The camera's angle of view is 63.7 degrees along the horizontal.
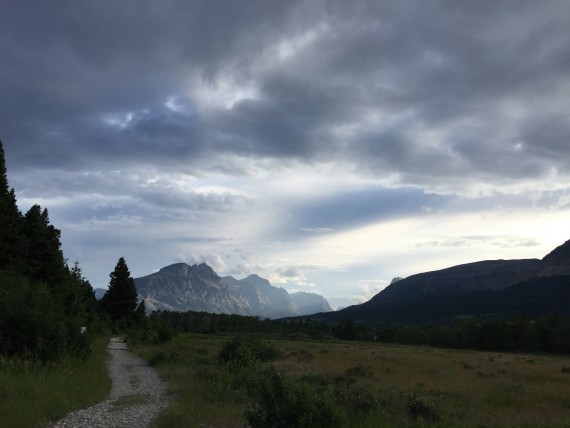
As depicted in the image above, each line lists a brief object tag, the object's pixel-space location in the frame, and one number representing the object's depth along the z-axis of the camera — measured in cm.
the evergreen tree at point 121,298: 7588
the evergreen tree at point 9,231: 3338
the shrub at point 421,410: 1320
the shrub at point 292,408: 983
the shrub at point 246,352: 2673
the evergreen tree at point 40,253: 4269
